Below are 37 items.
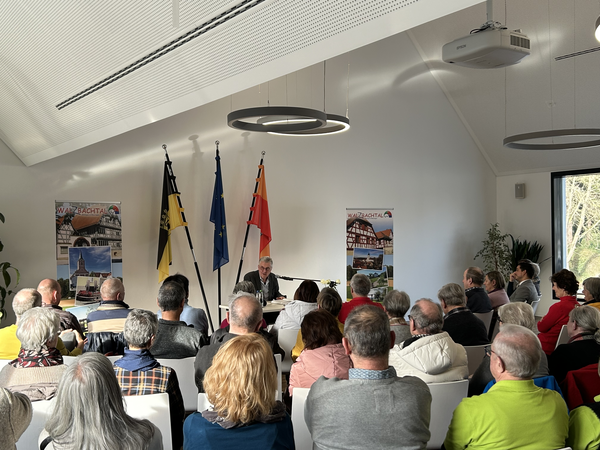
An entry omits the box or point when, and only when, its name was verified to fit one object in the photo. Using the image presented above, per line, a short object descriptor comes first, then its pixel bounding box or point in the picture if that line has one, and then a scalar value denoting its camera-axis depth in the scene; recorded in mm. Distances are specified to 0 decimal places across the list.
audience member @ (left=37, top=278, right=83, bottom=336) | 4598
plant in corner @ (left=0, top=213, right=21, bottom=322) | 6074
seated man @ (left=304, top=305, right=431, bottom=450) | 2197
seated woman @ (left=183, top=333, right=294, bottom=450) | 1997
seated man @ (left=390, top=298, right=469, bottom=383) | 3096
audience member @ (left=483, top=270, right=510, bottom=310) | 6307
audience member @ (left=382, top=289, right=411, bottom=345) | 4152
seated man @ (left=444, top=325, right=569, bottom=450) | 2262
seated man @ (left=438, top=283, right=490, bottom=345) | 4316
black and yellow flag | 7230
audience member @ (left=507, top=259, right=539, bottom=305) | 6477
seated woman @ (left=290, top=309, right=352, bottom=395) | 3264
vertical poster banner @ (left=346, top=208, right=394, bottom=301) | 9391
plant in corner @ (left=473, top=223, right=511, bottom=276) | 10586
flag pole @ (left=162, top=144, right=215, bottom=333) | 7371
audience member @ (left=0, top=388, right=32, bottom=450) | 1604
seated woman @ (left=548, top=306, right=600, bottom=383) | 3461
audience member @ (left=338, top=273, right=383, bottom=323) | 5186
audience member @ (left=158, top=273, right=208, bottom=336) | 4809
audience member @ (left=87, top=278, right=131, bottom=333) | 4277
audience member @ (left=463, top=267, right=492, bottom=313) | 5805
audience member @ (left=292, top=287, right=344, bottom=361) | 4500
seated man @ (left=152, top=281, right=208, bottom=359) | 3830
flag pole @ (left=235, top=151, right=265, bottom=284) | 8109
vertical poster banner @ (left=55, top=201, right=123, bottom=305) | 6906
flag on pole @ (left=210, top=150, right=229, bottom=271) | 7641
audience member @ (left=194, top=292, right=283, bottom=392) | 3299
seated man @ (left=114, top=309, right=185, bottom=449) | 2855
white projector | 4336
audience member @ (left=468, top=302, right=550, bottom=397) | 3080
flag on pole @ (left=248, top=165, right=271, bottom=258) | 7973
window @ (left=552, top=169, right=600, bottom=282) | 10141
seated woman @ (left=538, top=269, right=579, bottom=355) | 4727
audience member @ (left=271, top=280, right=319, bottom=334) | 4914
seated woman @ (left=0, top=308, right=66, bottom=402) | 2738
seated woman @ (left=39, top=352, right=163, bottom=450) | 1785
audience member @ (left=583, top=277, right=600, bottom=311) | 4988
